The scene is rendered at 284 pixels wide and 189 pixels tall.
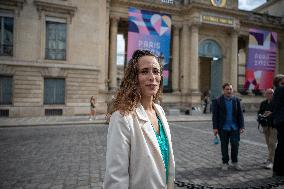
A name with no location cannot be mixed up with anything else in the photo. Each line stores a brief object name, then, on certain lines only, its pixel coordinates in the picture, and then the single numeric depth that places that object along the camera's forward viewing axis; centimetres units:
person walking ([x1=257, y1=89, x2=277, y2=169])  619
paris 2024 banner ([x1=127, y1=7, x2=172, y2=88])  2419
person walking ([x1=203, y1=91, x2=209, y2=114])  2614
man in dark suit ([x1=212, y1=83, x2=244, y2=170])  591
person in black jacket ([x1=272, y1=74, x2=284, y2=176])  534
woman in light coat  164
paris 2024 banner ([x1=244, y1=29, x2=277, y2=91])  2905
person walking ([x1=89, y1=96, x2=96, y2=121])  1827
